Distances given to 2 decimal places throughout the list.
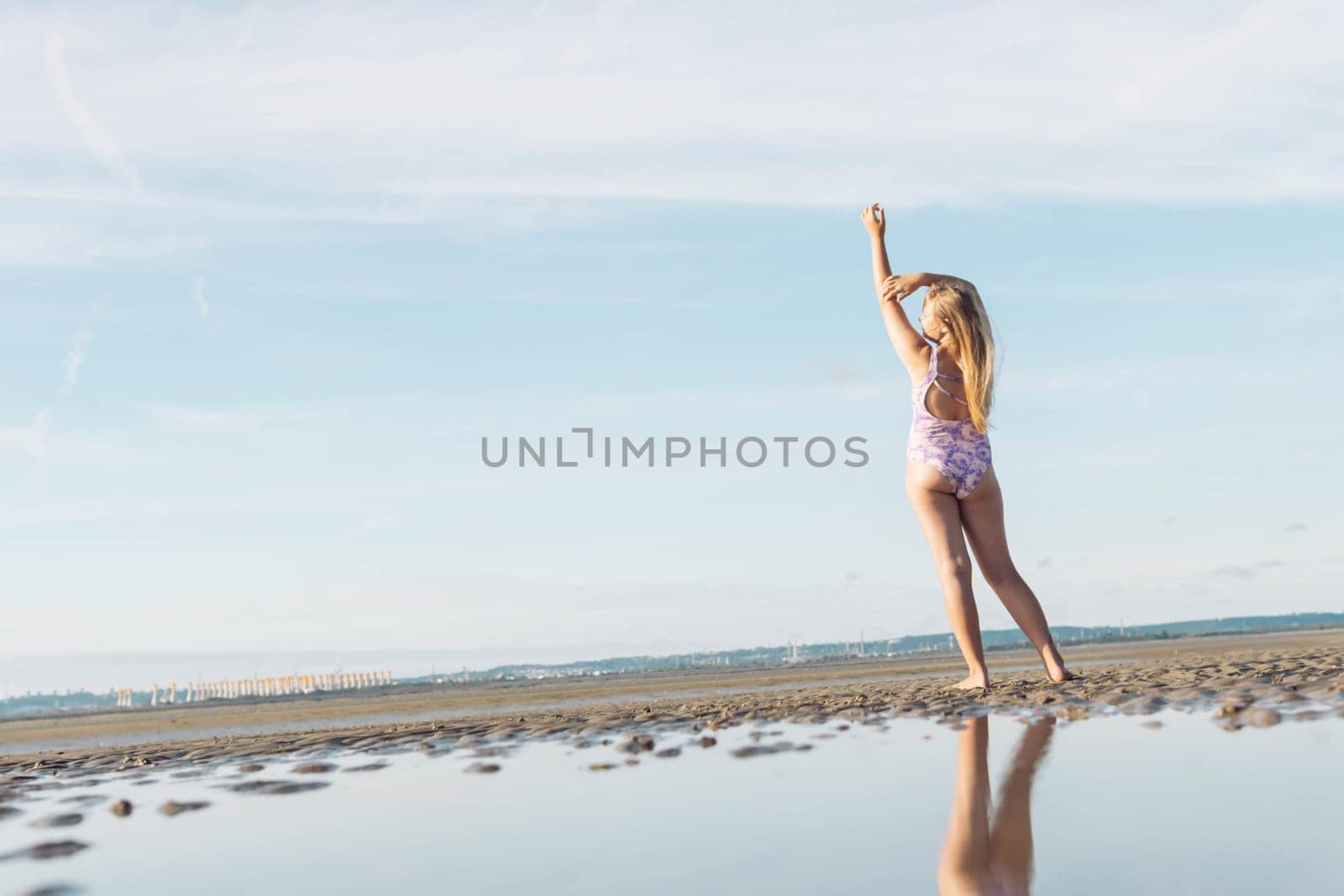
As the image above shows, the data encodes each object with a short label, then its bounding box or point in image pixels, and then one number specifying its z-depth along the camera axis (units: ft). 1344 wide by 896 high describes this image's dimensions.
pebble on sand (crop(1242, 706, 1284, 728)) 15.60
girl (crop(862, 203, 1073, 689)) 24.52
